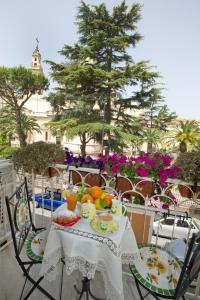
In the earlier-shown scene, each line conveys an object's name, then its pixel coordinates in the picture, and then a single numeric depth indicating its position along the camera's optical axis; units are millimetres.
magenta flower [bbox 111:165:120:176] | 1942
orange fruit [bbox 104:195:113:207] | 1584
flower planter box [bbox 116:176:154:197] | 1925
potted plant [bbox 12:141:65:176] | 2033
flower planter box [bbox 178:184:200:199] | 1719
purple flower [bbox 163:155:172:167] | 1830
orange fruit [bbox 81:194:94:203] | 1548
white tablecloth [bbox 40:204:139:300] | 1207
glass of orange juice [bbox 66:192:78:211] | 1499
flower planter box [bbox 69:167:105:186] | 2068
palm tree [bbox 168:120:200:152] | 16781
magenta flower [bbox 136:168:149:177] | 1874
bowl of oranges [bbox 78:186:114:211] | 1562
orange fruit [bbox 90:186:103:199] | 1606
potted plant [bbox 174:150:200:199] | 1670
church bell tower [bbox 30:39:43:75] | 38562
